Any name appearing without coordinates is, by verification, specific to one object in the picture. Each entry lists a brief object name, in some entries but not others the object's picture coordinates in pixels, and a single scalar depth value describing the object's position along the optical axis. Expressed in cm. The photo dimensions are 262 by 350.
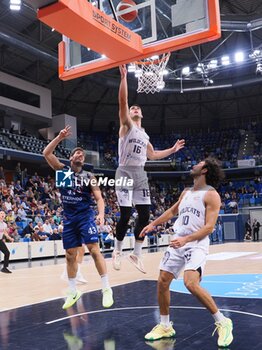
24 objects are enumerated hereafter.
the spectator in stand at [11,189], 1838
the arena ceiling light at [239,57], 2345
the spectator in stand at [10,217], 1584
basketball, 601
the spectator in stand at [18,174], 2284
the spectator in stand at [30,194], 1977
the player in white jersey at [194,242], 384
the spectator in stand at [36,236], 1598
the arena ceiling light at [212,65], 2426
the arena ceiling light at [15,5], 1550
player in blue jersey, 511
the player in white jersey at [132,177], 554
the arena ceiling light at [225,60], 2377
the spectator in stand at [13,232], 1511
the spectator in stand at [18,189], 2003
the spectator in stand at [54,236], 1645
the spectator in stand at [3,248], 1082
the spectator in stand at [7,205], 1645
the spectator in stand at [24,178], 2223
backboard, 495
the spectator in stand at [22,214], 1697
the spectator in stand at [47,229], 1657
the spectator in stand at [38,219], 1701
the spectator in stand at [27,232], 1579
